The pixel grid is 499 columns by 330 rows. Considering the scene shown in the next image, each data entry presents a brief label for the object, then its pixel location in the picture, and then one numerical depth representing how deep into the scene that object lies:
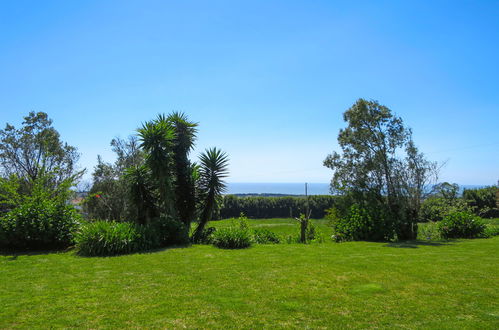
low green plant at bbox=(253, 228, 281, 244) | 11.41
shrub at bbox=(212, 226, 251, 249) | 9.62
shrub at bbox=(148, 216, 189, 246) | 9.62
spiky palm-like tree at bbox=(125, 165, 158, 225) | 10.90
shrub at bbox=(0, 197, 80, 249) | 8.41
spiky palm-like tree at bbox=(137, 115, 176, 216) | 10.18
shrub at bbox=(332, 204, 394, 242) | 11.71
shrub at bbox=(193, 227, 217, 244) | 10.77
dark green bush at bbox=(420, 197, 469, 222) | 14.27
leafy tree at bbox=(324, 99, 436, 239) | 12.70
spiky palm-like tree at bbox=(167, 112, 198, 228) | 11.55
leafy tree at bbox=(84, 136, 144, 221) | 20.98
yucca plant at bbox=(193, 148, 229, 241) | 11.68
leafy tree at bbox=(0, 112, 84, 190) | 22.08
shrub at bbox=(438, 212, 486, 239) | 13.24
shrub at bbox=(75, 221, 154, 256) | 7.96
